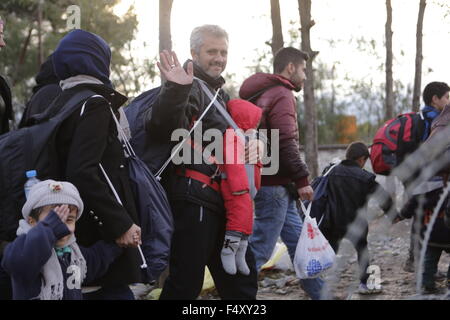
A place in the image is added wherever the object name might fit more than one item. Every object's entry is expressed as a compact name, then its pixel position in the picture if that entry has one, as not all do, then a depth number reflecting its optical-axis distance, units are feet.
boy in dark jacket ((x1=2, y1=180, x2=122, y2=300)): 8.07
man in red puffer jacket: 14.44
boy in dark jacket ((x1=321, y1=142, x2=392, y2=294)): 17.93
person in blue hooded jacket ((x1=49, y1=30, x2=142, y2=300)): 8.84
